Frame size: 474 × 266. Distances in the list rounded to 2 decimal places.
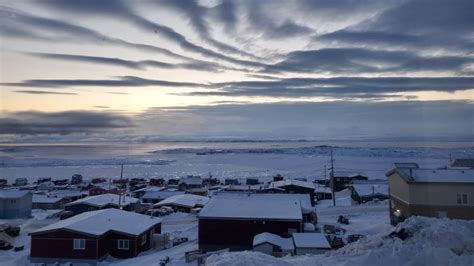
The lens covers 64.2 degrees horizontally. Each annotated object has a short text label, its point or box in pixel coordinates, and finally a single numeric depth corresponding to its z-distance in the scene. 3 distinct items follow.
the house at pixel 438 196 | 21.08
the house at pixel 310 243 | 15.62
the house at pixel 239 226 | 19.84
